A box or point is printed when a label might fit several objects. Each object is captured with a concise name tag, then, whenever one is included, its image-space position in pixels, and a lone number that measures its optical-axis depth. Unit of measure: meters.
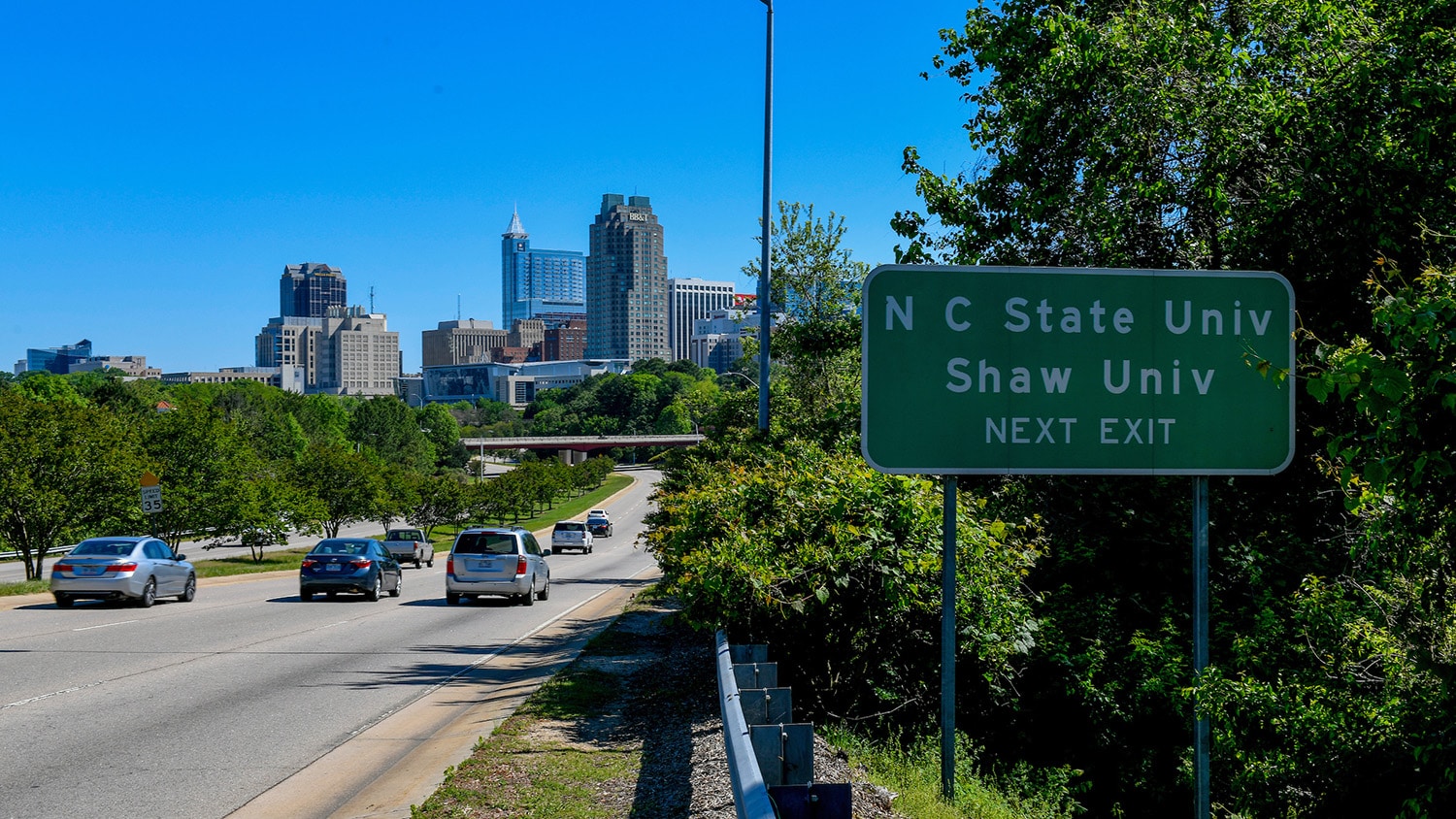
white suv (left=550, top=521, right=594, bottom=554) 57.12
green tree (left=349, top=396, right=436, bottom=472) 112.12
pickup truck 47.41
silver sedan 22.02
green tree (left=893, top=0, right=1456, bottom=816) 8.80
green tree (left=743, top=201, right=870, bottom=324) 23.70
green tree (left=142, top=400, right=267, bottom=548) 40.09
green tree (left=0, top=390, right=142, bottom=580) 29.69
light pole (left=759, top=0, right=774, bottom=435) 20.30
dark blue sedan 25.66
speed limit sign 28.27
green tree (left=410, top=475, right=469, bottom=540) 72.31
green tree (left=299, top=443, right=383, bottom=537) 57.97
